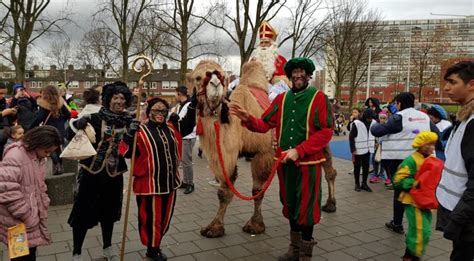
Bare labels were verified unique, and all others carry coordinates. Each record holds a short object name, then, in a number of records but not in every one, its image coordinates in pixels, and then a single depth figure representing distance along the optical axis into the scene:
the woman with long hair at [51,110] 6.71
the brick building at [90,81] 69.13
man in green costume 3.41
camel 3.89
